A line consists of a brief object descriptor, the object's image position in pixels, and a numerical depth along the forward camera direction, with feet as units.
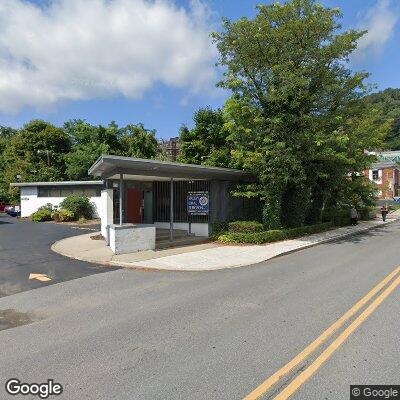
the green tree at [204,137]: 111.45
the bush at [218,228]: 60.23
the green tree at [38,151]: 163.02
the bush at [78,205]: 101.86
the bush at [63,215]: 99.71
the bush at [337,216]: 89.35
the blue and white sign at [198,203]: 59.11
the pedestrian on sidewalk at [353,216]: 92.24
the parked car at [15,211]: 118.52
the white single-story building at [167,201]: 48.96
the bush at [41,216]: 101.84
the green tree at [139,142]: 151.33
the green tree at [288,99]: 60.85
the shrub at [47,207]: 106.97
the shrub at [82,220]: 97.43
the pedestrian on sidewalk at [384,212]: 106.22
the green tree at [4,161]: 154.30
